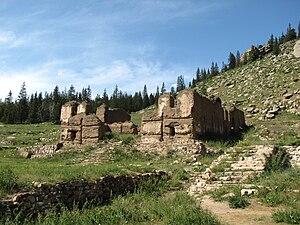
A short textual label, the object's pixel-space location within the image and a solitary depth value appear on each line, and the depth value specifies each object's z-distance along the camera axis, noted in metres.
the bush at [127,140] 24.31
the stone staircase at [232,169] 14.11
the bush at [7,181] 9.22
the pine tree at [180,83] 135.38
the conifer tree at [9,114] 84.19
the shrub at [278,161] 15.65
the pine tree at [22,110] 87.04
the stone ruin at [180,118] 23.05
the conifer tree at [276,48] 87.62
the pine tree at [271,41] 101.14
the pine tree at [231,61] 110.06
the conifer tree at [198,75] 119.96
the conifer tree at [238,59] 105.89
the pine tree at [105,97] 116.12
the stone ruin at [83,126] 25.38
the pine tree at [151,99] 113.12
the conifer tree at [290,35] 106.50
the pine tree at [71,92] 117.20
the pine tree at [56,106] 87.31
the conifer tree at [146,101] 111.38
